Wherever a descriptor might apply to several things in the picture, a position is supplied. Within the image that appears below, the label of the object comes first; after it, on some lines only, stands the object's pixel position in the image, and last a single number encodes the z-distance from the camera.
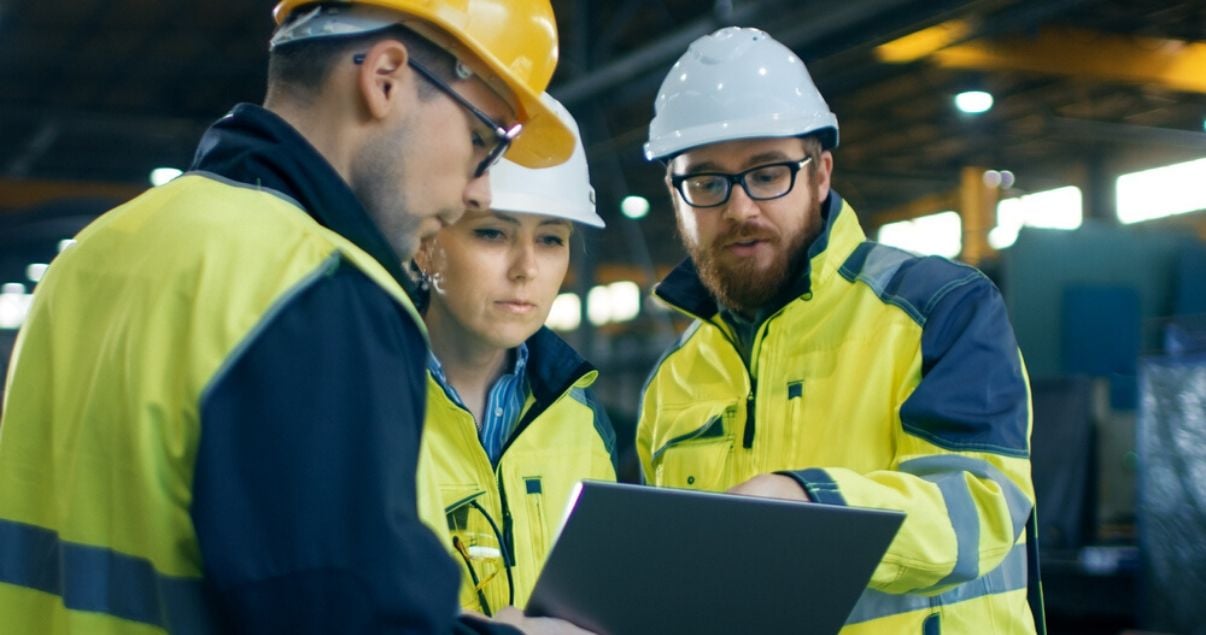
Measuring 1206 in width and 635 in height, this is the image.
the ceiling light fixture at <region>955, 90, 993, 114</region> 10.94
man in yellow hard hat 1.14
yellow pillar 12.71
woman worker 2.30
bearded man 2.05
